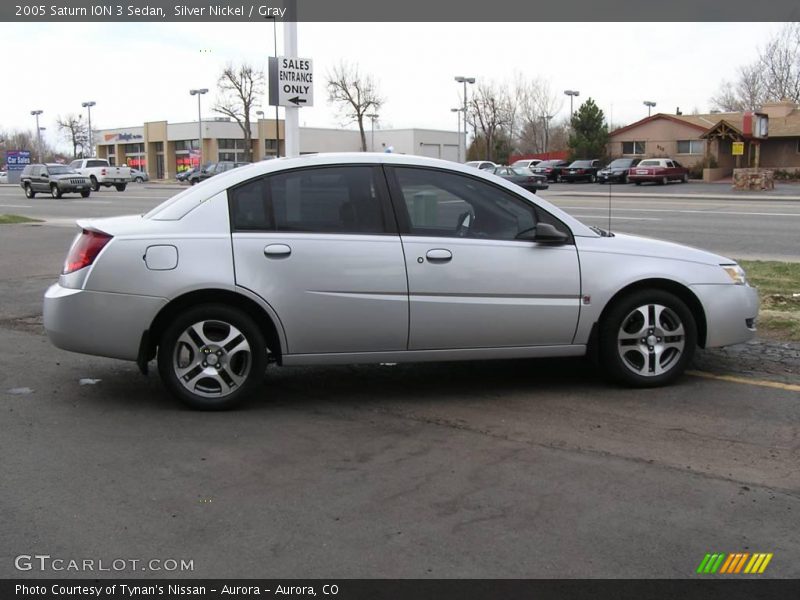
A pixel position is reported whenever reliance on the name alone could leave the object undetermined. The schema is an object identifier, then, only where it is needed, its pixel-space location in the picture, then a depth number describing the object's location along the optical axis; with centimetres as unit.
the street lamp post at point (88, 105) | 9431
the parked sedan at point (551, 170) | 5991
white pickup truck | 4997
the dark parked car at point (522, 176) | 3930
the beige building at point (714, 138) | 5575
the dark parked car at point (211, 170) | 4679
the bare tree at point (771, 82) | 7579
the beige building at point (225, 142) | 8588
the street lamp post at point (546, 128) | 8705
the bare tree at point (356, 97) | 7444
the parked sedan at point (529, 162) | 6376
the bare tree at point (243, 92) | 7500
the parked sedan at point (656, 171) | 5219
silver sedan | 535
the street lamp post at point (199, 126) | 7462
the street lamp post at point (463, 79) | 6567
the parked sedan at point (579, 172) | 5705
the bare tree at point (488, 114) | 8356
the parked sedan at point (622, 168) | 5244
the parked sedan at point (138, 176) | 7825
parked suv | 4006
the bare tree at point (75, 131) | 11231
